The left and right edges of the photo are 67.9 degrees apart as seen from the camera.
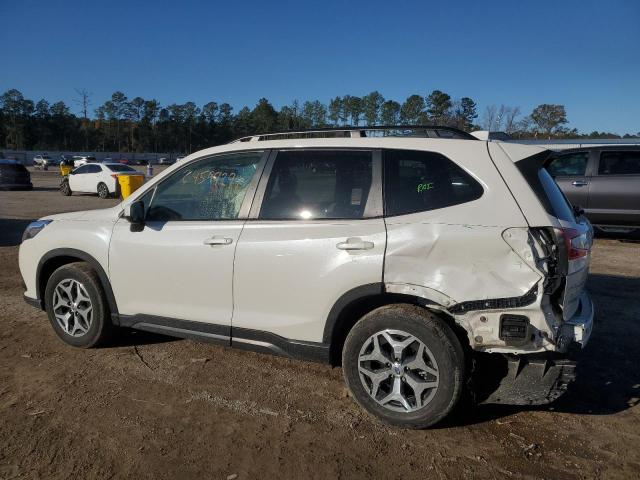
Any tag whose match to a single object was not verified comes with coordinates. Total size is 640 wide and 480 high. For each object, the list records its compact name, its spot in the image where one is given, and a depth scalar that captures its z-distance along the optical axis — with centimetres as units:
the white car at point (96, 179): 2053
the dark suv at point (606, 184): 915
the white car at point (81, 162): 5040
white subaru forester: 278
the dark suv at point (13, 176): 2200
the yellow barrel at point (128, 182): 1930
